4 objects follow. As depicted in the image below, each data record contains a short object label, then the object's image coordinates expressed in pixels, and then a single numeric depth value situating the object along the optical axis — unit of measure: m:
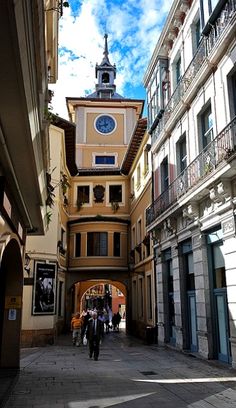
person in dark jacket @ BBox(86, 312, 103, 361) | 13.81
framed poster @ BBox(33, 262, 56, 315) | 20.03
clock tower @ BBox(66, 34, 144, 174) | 36.97
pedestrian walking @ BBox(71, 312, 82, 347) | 19.66
